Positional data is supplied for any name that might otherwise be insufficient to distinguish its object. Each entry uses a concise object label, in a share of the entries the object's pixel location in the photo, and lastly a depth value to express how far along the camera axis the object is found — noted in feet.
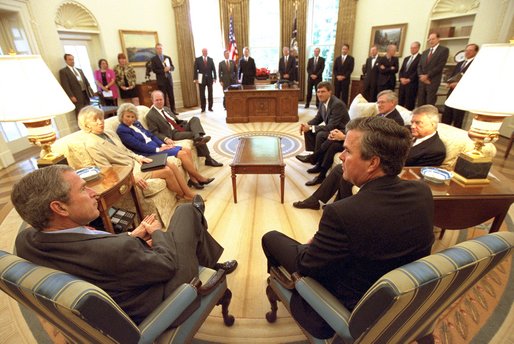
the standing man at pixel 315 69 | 23.98
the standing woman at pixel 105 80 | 20.21
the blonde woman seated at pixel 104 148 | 8.09
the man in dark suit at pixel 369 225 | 3.40
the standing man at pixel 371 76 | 21.26
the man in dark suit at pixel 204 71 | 23.54
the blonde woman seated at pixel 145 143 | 10.19
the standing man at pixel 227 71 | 23.97
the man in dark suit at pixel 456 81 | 15.25
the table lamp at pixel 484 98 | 5.21
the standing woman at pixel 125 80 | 21.22
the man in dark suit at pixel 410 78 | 18.46
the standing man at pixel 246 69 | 24.08
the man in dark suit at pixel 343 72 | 22.99
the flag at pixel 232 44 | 25.14
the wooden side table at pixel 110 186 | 6.48
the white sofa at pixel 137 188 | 7.96
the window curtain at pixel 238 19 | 25.86
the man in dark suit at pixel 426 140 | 7.45
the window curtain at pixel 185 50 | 24.35
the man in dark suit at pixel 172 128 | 12.50
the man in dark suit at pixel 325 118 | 12.21
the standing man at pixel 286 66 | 24.85
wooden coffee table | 9.98
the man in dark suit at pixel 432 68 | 16.74
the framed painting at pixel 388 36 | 21.57
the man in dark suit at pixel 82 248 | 3.39
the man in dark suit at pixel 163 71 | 22.36
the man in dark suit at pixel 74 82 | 17.69
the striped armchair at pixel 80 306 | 2.70
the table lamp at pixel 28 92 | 5.64
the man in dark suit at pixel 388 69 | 20.35
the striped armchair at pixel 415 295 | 2.67
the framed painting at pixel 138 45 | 22.26
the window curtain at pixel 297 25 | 25.49
